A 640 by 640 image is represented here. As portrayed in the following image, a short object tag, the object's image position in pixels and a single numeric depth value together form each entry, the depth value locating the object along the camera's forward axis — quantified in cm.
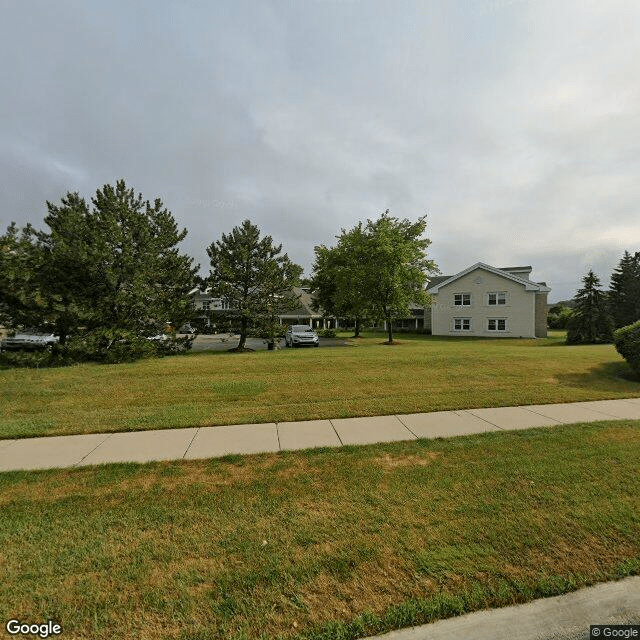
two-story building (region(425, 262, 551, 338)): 3272
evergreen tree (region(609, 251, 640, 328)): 3055
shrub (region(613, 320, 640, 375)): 944
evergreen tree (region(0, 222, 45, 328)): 1134
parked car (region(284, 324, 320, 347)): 2392
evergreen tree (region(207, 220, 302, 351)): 1783
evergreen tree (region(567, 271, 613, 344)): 2561
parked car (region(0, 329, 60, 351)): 1567
